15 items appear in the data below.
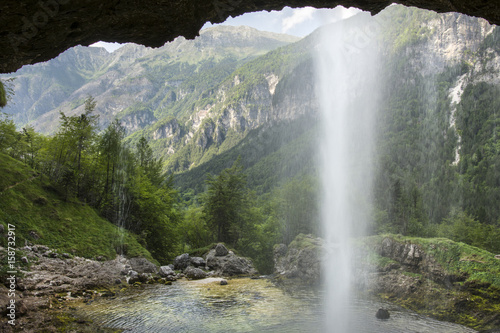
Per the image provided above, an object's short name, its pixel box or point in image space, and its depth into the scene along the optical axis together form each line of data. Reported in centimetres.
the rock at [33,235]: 1720
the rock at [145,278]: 2038
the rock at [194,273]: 2490
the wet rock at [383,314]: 1528
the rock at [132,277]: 1950
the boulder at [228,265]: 2883
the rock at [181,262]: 2894
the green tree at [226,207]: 3947
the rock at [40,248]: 1626
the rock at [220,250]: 3092
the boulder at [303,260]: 2664
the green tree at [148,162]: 4009
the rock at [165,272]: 2365
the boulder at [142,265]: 2262
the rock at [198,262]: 2914
